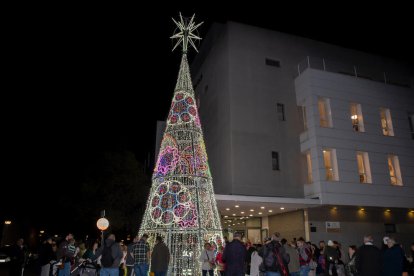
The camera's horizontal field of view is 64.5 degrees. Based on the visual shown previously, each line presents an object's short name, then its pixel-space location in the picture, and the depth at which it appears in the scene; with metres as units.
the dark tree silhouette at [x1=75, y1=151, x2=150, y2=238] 24.75
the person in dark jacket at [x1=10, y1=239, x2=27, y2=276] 12.67
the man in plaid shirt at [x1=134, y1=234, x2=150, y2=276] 10.52
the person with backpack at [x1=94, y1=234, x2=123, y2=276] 9.12
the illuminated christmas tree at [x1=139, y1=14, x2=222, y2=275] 12.27
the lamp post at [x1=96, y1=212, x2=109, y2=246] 14.70
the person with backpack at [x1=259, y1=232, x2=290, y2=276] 8.32
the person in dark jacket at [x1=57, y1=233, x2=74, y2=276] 12.52
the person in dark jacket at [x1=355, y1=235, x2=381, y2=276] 7.69
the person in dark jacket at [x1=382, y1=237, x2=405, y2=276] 8.09
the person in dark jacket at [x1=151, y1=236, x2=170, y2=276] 10.05
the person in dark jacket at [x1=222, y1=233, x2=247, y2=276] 8.30
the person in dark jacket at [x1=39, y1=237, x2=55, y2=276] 12.01
